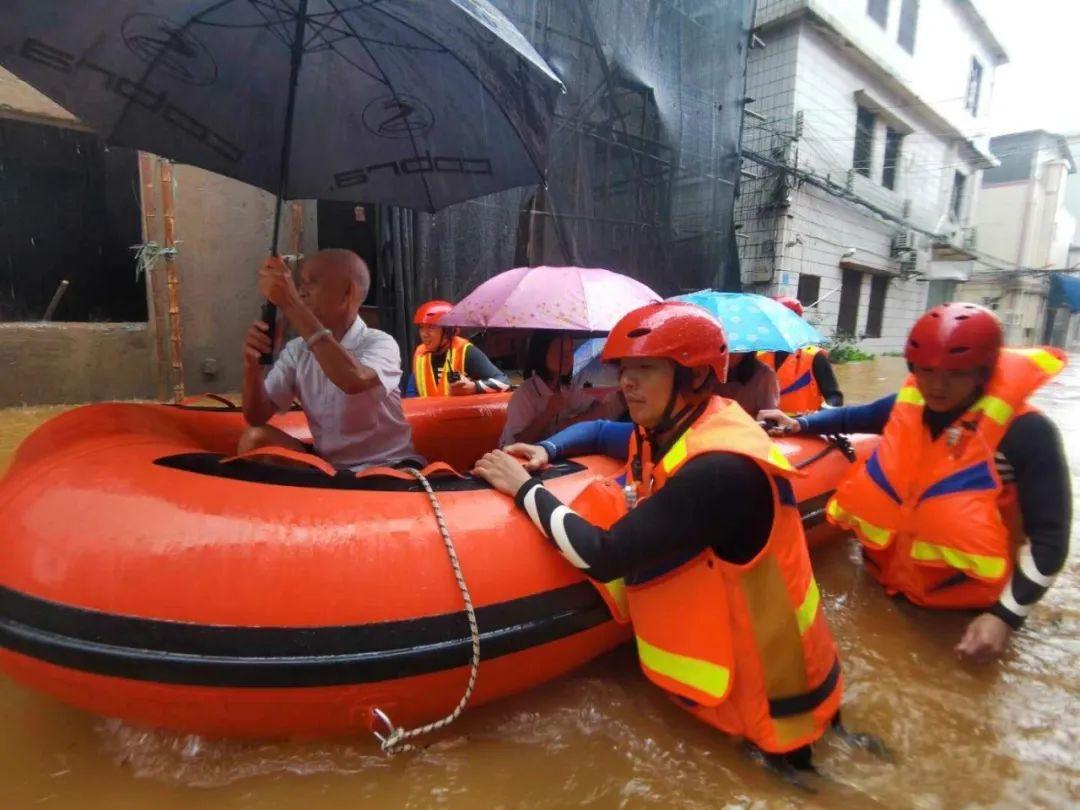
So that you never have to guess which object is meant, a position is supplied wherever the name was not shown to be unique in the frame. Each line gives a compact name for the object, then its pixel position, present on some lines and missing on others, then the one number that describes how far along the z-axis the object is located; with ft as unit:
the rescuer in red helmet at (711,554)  5.10
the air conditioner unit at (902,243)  51.67
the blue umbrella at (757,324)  10.35
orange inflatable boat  5.12
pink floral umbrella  9.12
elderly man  7.77
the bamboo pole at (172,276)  19.22
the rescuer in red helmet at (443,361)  15.55
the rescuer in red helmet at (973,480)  7.02
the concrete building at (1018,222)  80.43
